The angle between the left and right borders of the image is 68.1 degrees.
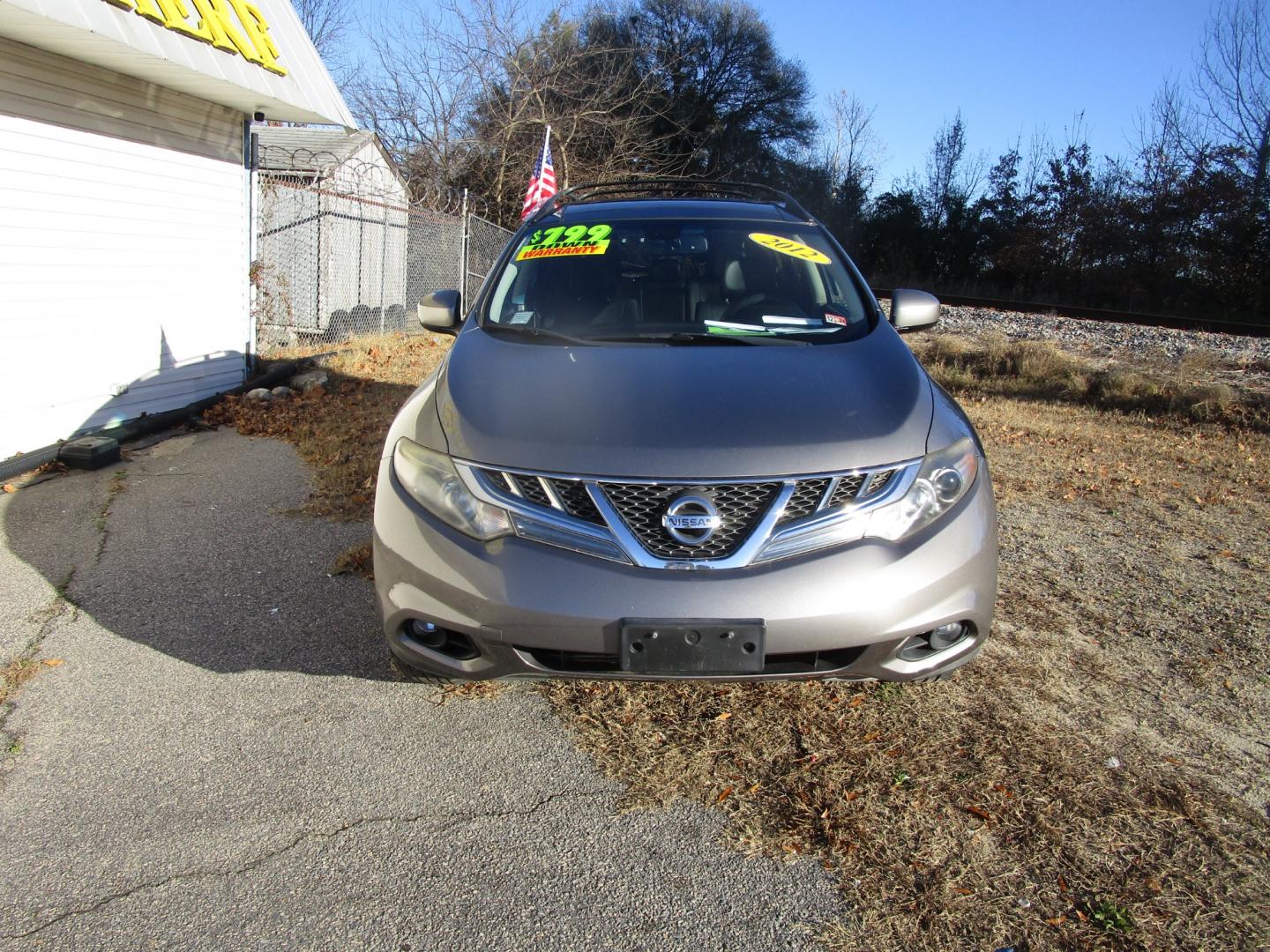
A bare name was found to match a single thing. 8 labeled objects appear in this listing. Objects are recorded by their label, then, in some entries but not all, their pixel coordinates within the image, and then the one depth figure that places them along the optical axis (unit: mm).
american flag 14352
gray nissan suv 2512
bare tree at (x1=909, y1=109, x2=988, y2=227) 39750
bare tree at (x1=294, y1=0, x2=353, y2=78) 30453
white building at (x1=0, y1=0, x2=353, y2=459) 6238
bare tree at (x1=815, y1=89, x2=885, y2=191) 47938
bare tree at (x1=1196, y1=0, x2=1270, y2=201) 26578
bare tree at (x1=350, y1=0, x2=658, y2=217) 22641
